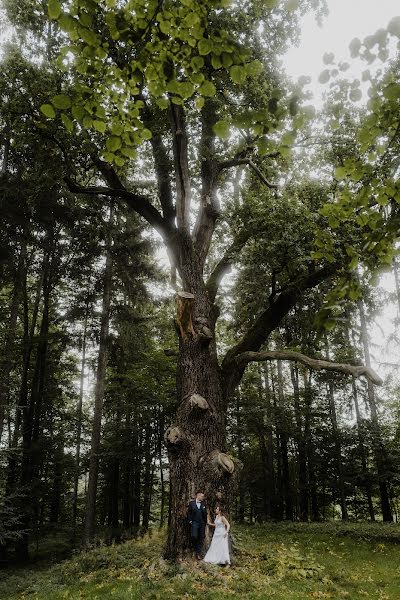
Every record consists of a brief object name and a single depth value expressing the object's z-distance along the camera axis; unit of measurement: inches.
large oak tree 341.4
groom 318.0
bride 317.1
